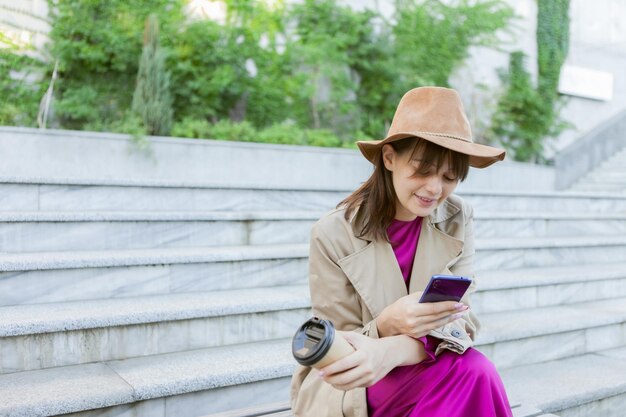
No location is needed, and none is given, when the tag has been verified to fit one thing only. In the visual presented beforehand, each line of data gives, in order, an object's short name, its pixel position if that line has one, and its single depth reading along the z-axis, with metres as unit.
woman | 1.54
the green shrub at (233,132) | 5.83
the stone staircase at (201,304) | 2.23
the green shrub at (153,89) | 5.59
